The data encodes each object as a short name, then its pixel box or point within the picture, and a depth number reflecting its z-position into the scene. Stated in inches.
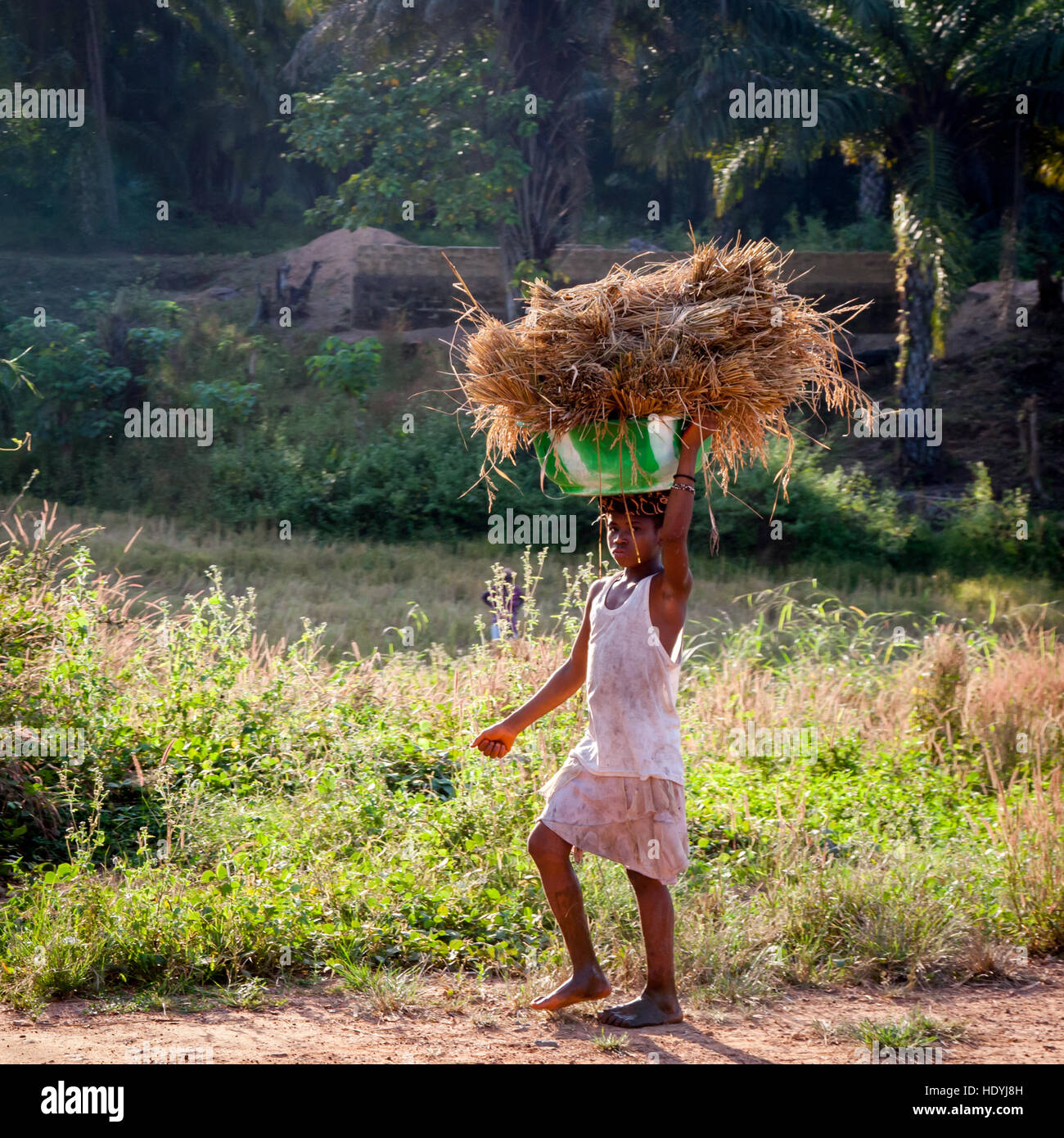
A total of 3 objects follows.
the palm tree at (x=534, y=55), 753.0
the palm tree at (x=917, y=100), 625.0
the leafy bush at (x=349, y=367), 796.6
